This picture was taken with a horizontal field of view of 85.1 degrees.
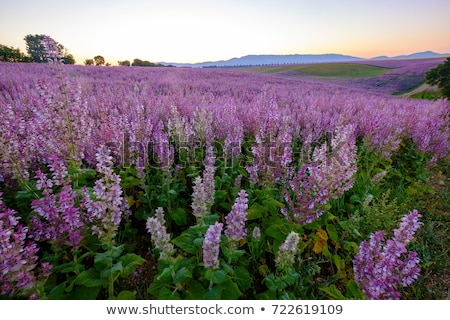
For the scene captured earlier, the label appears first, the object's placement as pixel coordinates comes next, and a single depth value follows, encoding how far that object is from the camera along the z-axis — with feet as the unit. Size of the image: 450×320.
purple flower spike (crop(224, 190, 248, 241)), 5.21
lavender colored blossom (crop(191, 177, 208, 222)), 5.84
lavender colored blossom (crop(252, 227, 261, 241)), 6.65
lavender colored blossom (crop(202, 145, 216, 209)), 6.75
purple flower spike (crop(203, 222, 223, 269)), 4.73
